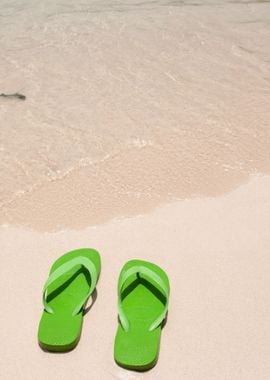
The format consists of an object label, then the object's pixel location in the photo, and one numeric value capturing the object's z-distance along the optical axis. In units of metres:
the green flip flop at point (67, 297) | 1.87
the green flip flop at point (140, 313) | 1.80
